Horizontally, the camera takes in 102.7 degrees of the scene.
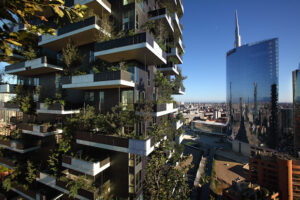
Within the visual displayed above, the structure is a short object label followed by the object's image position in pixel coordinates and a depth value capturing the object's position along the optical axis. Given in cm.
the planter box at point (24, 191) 1095
